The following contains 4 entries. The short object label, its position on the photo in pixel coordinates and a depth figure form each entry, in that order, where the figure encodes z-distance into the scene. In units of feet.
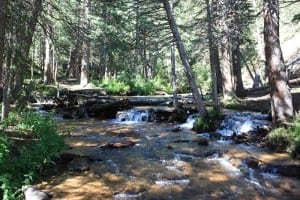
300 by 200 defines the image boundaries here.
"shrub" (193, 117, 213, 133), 31.49
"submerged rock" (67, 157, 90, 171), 19.70
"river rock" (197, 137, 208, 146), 26.43
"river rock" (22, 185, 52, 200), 14.87
